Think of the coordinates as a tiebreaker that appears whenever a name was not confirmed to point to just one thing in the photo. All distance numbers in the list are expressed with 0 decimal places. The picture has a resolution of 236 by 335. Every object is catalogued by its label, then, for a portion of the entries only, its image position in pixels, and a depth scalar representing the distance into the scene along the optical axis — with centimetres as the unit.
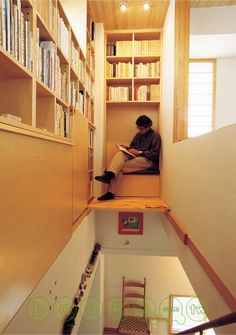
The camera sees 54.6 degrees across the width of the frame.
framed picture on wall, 348
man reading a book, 311
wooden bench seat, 339
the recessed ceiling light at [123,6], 289
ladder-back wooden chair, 444
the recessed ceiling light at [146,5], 285
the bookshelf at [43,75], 110
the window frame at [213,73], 377
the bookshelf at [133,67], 348
